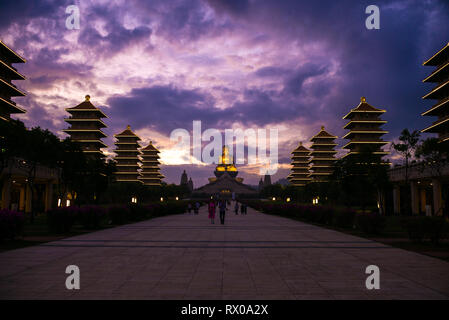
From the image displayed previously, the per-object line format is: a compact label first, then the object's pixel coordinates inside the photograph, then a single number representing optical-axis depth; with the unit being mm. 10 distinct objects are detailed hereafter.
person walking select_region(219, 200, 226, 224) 22961
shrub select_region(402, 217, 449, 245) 12500
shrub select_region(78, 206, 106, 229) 18531
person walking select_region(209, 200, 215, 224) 24266
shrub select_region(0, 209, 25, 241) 12391
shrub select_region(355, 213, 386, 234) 16156
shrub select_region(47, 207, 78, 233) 16219
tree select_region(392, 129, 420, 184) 32375
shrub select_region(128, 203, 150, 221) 25469
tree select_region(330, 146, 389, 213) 37062
